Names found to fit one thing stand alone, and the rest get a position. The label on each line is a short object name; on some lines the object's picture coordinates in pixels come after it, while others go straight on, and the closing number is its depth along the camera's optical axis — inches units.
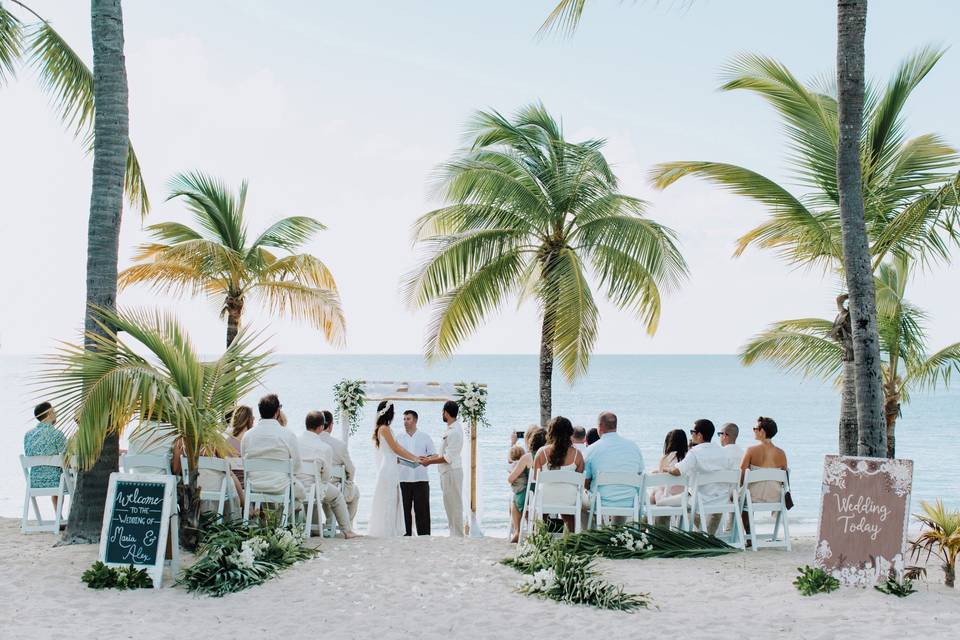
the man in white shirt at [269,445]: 349.7
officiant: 442.0
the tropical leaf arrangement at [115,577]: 282.4
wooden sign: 281.6
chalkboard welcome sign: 287.1
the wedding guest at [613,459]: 366.6
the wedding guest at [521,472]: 394.3
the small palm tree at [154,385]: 281.7
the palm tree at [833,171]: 427.2
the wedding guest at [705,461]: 366.9
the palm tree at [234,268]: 580.4
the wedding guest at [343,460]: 406.3
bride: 435.2
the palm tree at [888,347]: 554.6
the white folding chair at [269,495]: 348.5
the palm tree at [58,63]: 411.8
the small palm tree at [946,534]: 283.3
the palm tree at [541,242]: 532.4
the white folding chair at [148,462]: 336.5
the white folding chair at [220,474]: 348.2
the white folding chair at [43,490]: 382.6
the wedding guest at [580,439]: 414.0
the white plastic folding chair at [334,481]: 393.4
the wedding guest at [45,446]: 391.9
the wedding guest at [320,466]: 379.9
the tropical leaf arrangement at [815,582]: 281.3
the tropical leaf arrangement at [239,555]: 283.6
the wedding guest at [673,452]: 388.5
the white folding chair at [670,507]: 371.2
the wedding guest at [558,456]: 362.0
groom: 443.2
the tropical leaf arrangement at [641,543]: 342.0
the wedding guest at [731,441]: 380.4
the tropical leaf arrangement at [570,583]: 271.6
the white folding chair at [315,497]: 372.5
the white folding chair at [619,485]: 359.6
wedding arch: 484.1
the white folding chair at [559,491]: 354.0
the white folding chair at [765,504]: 362.9
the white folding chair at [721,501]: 362.6
